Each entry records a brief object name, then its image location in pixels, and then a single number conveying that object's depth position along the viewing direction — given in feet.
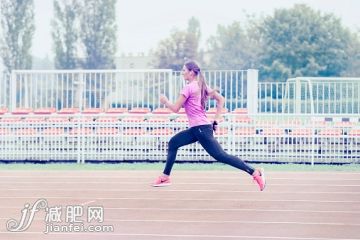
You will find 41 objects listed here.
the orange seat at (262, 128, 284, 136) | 57.93
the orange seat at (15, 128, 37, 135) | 60.39
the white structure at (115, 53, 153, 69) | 182.91
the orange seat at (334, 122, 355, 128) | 57.57
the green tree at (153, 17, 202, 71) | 190.29
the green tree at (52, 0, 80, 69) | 173.88
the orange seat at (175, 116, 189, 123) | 58.65
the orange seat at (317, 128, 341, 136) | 57.41
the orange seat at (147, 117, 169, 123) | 59.00
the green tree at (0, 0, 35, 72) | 167.94
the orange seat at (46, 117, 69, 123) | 60.23
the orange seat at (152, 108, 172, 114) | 60.34
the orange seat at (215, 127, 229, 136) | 58.08
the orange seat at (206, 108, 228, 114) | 59.83
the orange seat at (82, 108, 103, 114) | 62.59
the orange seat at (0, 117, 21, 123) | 60.83
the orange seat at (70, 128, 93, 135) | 58.95
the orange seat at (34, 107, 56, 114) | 63.67
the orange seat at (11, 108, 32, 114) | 62.49
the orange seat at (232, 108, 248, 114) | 59.14
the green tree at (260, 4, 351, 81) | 187.11
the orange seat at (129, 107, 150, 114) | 61.99
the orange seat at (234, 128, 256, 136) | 57.62
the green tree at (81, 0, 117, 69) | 174.29
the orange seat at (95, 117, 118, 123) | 59.62
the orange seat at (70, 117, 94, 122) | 59.47
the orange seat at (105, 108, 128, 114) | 62.25
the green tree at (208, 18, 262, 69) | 200.64
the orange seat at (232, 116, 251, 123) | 57.77
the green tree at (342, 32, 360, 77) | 191.93
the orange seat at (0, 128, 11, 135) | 60.49
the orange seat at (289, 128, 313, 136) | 57.26
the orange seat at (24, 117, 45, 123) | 60.76
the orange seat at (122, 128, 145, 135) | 59.11
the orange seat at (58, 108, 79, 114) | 62.35
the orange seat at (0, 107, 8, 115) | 62.72
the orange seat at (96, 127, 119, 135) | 59.21
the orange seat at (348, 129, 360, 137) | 57.06
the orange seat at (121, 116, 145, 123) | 59.41
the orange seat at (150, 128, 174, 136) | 58.70
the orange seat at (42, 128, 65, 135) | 59.88
